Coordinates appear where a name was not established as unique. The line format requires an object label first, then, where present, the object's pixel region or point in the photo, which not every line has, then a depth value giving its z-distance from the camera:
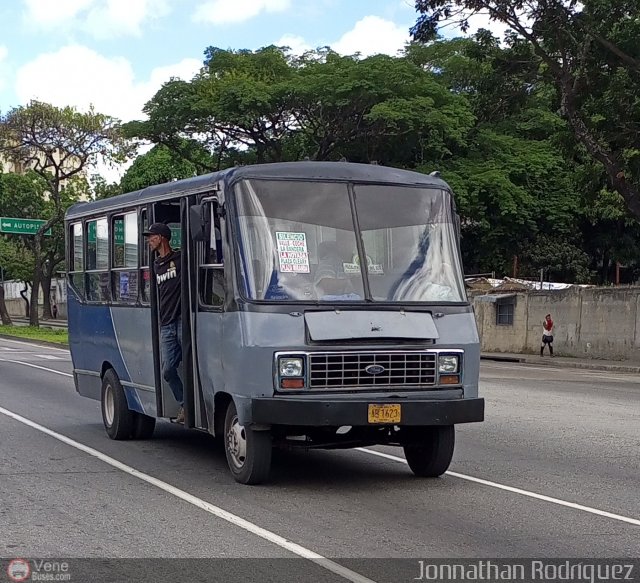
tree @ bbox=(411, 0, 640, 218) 26.11
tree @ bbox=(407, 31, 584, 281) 44.88
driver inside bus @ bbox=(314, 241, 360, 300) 9.34
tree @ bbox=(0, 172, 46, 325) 61.98
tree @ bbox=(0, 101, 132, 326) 46.69
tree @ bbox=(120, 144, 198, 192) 52.97
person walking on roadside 37.53
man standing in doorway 10.66
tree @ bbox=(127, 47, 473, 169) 39.69
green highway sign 48.53
